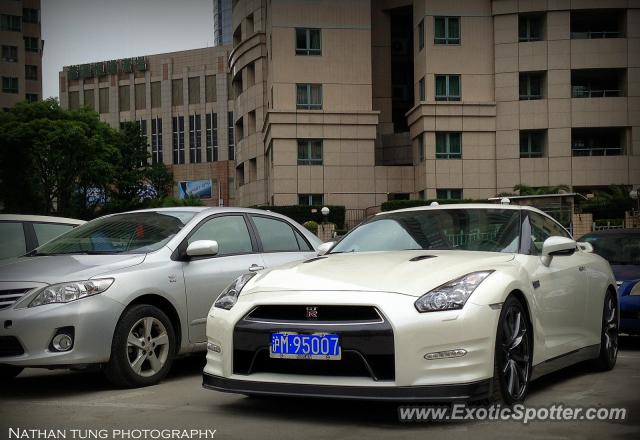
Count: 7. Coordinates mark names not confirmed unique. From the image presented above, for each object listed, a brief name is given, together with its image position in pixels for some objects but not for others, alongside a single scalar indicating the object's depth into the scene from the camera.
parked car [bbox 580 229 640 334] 9.39
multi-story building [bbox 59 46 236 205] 95.94
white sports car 4.96
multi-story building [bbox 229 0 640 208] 46.59
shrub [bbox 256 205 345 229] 46.28
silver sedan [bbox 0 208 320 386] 6.48
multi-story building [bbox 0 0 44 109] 85.75
